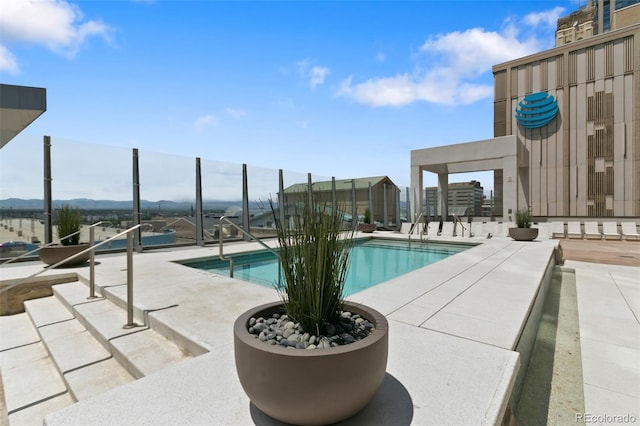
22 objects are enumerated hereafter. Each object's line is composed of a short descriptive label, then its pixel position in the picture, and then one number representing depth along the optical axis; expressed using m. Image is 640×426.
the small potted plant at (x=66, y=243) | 4.77
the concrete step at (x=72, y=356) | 2.11
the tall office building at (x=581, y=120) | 17.00
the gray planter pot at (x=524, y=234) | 9.65
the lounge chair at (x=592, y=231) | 12.45
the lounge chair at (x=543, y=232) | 10.67
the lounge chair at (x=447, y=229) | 12.16
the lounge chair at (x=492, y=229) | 11.79
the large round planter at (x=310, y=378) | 1.20
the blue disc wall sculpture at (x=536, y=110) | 18.91
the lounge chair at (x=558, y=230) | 13.45
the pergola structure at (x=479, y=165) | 13.97
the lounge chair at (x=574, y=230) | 12.91
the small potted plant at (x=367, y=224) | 12.40
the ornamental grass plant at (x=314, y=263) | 1.52
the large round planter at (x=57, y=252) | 4.75
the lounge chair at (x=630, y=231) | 11.64
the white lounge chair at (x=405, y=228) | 13.41
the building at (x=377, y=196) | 13.99
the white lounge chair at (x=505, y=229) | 11.61
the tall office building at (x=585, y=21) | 20.56
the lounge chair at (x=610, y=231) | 12.02
